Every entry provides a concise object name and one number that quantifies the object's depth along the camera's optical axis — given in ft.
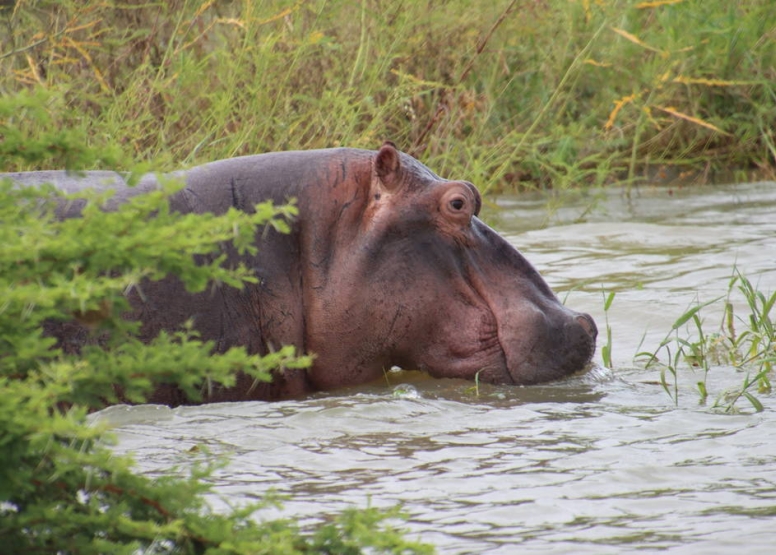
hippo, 89.29
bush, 72.36
